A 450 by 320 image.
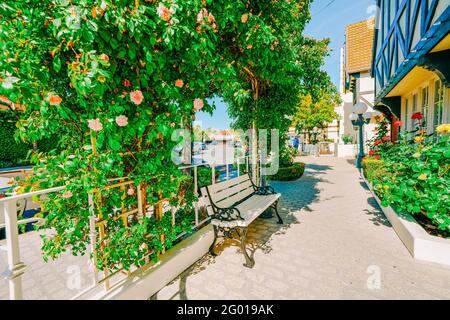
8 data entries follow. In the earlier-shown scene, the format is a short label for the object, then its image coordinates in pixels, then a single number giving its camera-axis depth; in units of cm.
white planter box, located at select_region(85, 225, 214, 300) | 233
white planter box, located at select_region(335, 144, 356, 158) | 1950
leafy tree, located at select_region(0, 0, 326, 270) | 167
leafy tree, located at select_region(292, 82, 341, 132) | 2191
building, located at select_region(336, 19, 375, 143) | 1622
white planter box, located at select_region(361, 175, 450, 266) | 306
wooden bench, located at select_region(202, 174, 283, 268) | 333
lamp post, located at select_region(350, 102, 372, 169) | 1061
